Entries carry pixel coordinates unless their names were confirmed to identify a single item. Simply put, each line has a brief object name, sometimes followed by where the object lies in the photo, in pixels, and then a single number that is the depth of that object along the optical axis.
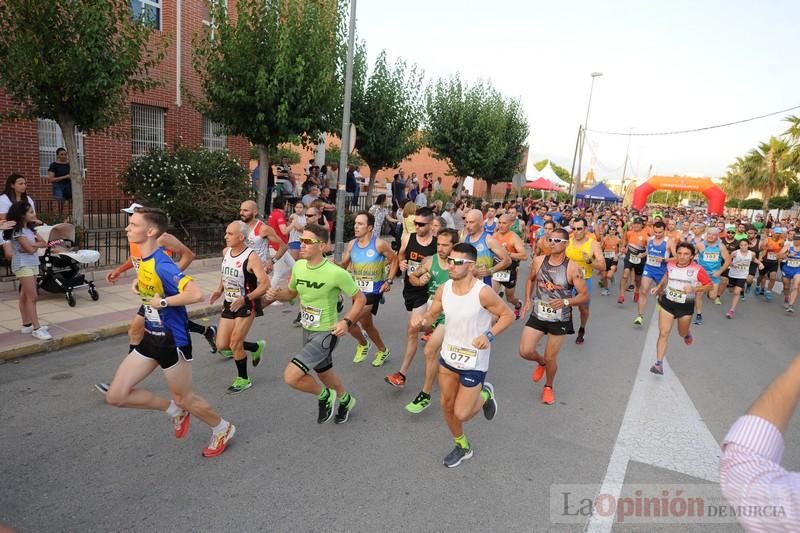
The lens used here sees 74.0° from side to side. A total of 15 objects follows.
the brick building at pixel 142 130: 13.32
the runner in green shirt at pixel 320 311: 4.52
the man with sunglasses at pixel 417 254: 6.26
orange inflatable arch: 31.22
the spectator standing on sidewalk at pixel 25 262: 6.26
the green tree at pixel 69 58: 8.91
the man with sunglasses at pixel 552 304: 5.60
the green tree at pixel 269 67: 12.05
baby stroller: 7.76
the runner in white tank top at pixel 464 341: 4.08
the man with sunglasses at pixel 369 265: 6.29
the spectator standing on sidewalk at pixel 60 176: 11.21
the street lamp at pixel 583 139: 34.12
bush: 12.33
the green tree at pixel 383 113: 18.02
